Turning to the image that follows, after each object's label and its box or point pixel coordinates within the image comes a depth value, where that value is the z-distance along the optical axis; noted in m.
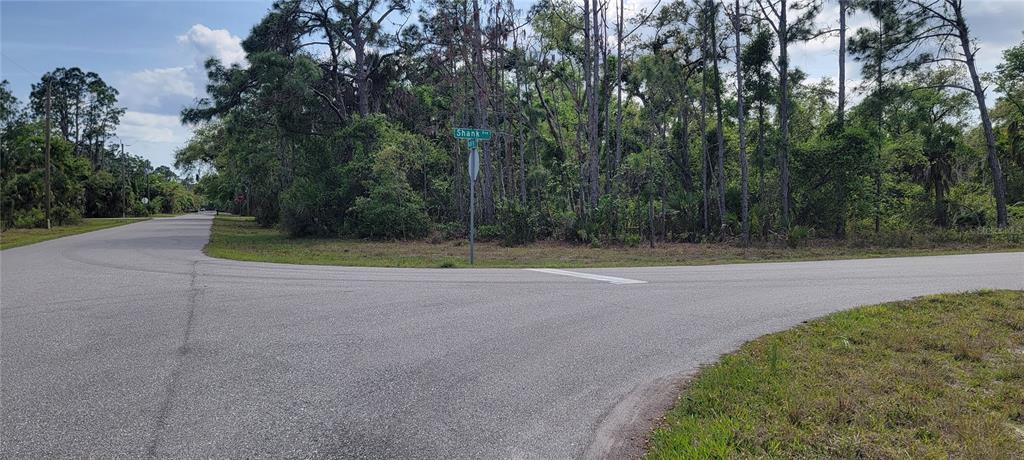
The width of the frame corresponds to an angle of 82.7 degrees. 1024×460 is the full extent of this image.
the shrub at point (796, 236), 19.94
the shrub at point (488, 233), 23.64
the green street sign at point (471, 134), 14.23
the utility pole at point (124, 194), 64.30
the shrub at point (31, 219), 35.78
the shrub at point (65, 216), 39.69
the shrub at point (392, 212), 24.16
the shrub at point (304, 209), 26.73
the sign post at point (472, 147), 14.06
